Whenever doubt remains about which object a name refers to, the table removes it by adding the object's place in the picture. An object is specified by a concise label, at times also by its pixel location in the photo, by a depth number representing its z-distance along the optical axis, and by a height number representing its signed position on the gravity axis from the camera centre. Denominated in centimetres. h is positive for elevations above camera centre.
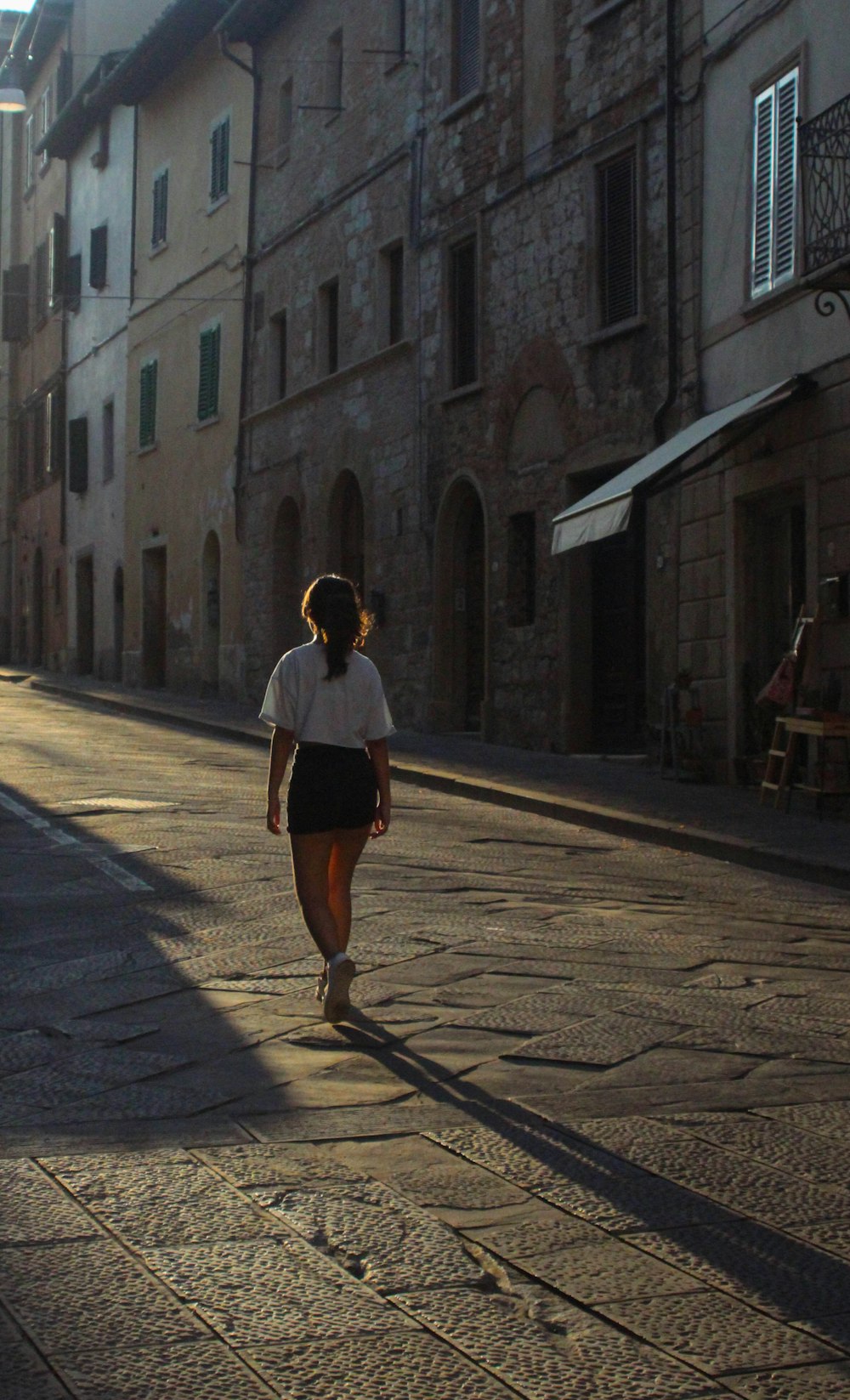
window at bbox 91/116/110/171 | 3838 +1064
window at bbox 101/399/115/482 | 3828 +495
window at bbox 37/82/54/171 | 4475 +1335
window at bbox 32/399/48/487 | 4502 +565
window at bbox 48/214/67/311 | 4203 +928
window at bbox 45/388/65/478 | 4234 +554
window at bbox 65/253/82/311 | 4047 +848
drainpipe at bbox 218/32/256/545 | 2911 +598
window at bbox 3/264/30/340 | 4750 +940
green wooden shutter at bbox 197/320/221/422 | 3120 +509
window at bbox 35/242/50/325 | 4428 +932
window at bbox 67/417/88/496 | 4012 +486
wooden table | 1340 -44
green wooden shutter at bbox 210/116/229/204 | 3070 +839
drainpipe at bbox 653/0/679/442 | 1777 +464
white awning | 1509 +173
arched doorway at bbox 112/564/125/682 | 3734 +125
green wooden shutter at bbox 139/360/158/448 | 3491 +512
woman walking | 665 -21
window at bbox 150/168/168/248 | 3412 +840
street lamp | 3806 +1154
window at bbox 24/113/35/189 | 4769 +1321
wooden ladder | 1416 -56
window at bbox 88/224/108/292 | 3838 +846
